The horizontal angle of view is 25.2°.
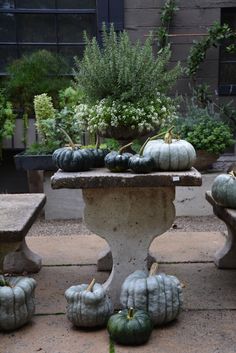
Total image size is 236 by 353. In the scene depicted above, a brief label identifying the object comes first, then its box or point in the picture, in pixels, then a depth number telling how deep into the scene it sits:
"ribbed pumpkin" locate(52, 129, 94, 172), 3.44
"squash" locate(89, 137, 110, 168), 3.63
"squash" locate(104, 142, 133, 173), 3.40
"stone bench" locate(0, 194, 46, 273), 3.16
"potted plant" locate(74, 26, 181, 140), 4.30
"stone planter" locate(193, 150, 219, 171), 6.24
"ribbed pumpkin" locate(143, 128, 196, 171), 3.40
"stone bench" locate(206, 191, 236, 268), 4.18
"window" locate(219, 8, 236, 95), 7.55
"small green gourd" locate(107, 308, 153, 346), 3.01
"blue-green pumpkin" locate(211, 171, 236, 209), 3.67
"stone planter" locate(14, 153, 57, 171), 6.11
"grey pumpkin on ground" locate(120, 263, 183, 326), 3.20
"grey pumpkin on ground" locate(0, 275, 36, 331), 3.18
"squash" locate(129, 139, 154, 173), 3.29
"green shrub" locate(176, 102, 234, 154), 6.15
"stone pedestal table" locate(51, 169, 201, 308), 3.42
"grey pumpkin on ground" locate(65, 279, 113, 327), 3.19
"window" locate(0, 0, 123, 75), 7.57
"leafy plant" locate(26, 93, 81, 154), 6.31
